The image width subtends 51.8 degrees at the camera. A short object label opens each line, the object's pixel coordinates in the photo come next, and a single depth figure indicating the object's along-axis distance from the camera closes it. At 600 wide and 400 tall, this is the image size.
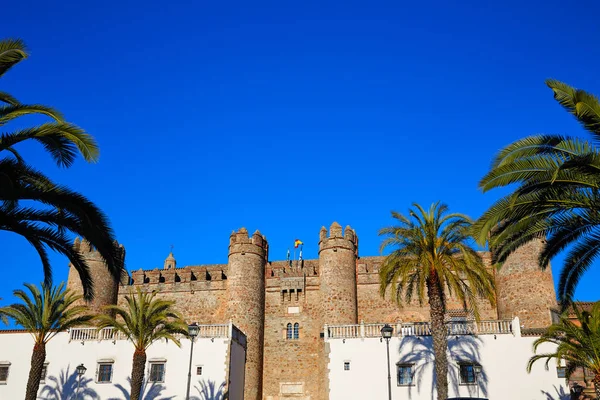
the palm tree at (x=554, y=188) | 13.41
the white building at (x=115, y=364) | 31.25
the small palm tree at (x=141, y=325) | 27.19
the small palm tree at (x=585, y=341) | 22.52
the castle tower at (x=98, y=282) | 39.97
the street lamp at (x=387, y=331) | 22.99
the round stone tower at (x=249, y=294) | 36.84
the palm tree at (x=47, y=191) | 12.49
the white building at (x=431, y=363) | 28.64
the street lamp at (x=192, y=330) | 24.18
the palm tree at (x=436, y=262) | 23.67
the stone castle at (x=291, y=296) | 35.41
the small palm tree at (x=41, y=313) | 27.55
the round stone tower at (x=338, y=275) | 36.97
